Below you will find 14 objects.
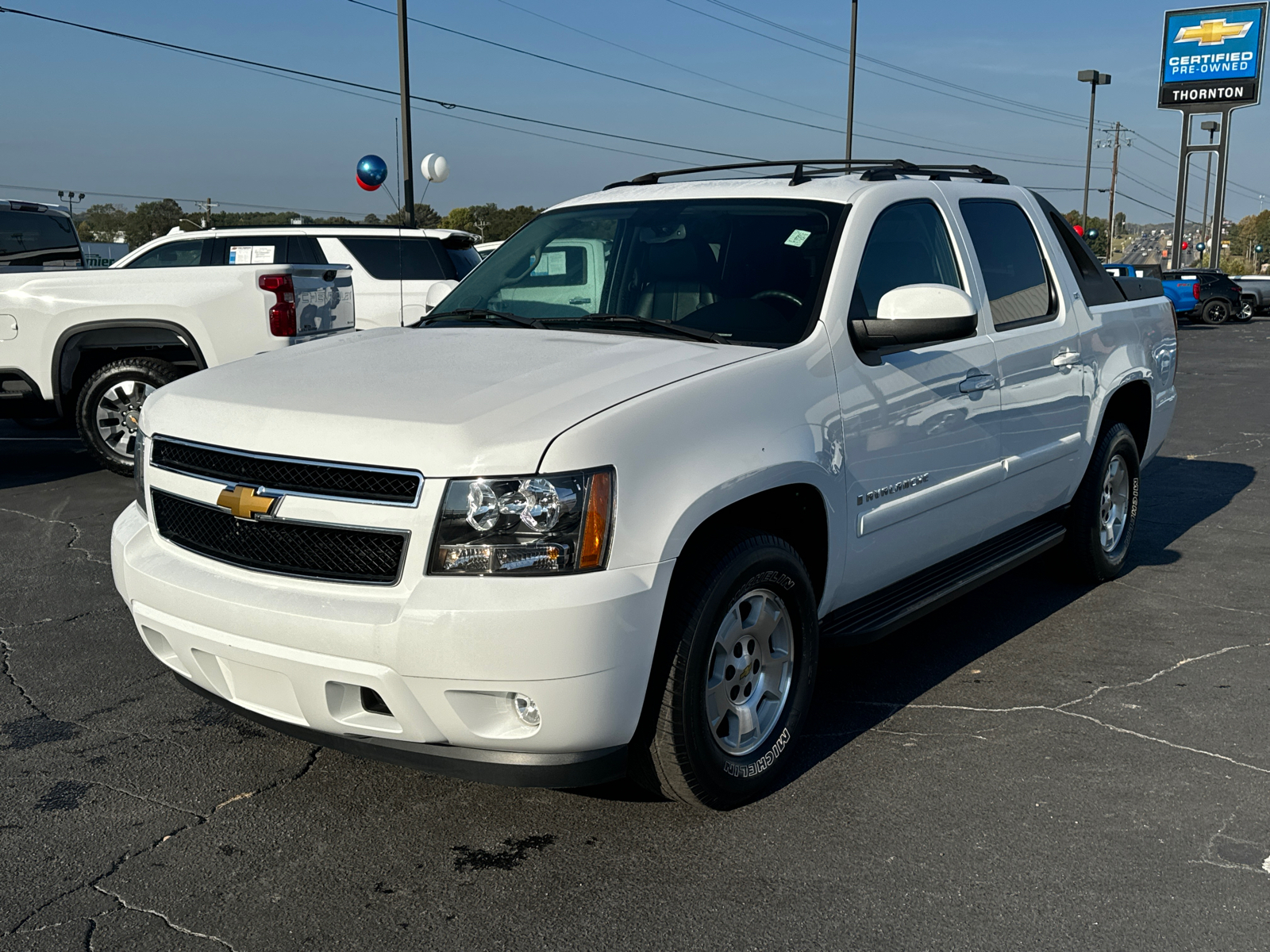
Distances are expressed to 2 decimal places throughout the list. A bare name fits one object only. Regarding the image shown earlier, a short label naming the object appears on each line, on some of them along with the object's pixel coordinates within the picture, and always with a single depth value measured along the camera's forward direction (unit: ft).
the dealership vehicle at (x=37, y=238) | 37.11
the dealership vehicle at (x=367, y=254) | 41.06
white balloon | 65.05
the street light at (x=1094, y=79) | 191.42
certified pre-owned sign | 168.96
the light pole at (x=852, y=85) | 116.06
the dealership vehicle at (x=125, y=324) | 26.96
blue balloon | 60.49
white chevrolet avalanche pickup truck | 9.47
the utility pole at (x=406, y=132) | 69.15
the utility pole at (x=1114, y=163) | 323.45
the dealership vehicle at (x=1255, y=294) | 116.67
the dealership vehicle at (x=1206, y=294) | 113.09
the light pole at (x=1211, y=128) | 198.90
